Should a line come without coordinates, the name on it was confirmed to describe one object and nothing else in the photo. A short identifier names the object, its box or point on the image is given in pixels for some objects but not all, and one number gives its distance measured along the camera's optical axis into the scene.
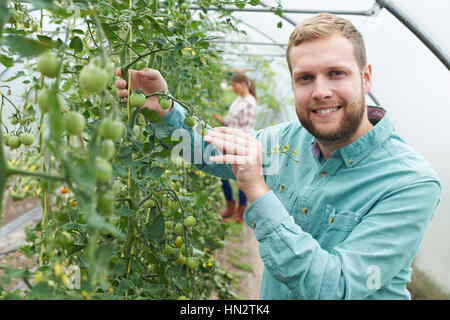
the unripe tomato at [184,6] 1.00
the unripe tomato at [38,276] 0.49
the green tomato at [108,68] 0.40
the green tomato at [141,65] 1.08
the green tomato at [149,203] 1.04
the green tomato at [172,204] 1.03
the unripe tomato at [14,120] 0.95
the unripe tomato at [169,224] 1.07
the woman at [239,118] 4.09
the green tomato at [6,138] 0.83
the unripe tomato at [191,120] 0.88
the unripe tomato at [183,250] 1.00
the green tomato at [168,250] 0.98
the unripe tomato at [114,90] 0.88
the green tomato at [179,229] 0.98
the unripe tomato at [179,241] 1.02
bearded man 0.89
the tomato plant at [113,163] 0.36
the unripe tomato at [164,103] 0.96
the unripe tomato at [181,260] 0.99
